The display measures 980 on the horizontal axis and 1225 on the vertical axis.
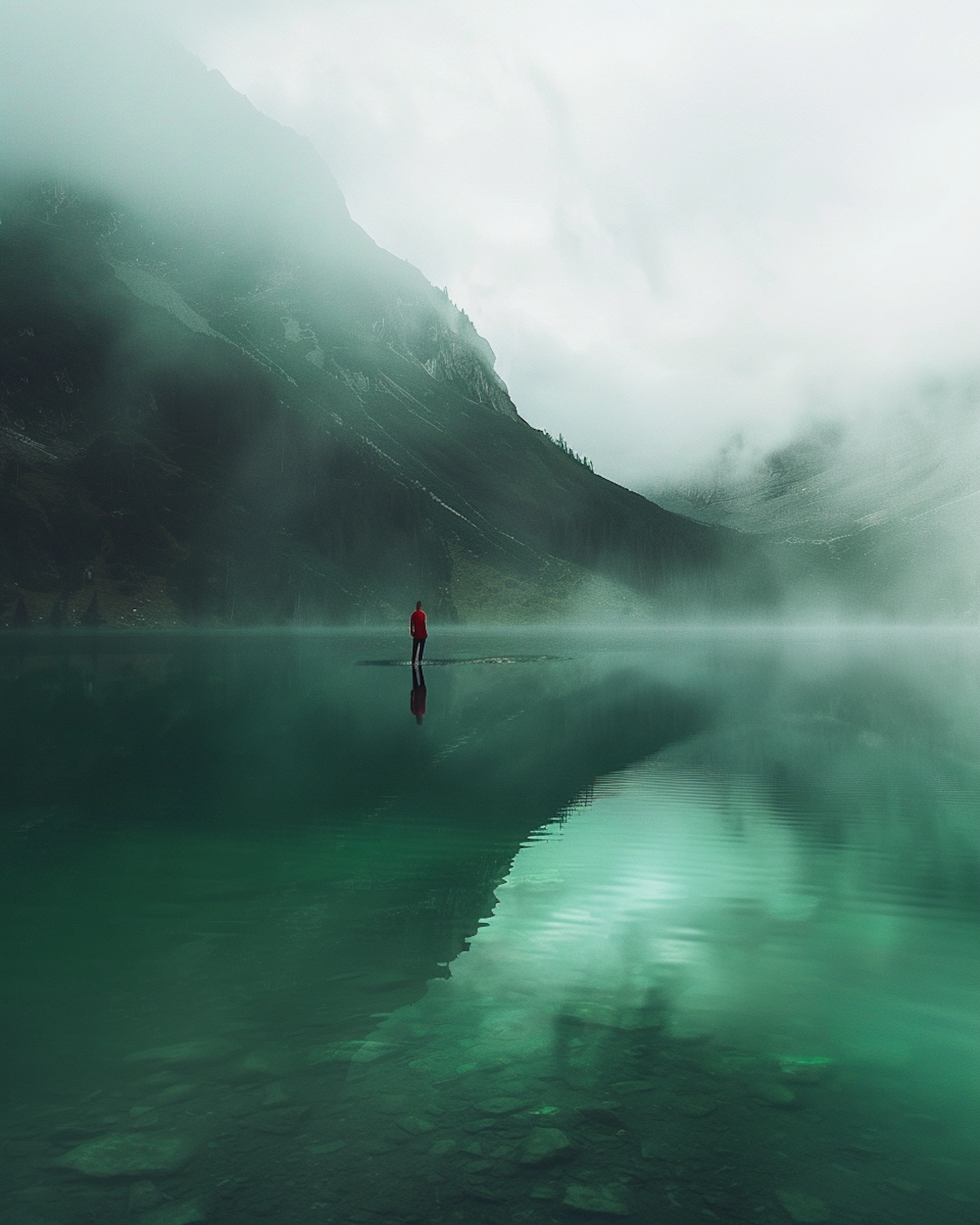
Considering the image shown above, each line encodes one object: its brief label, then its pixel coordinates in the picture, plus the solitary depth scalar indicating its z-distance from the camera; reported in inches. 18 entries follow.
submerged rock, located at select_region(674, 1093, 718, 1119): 297.1
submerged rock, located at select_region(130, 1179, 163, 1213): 247.8
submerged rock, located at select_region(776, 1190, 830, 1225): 244.8
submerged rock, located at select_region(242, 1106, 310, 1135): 286.2
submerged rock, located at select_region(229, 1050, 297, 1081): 321.7
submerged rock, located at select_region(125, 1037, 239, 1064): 333.1
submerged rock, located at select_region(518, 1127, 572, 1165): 271.4
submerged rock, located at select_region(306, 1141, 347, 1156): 273.6
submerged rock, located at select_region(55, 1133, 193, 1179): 264.1
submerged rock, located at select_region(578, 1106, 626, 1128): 289.9
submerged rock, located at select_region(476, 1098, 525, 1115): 299.1
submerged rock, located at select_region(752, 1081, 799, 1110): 306.8
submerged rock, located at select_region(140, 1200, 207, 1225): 241.8
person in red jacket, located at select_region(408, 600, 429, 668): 2448.3
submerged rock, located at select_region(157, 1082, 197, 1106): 302.4
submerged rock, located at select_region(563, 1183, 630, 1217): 247.9
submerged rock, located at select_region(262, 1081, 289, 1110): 302.5
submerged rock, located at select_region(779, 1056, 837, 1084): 325.4
